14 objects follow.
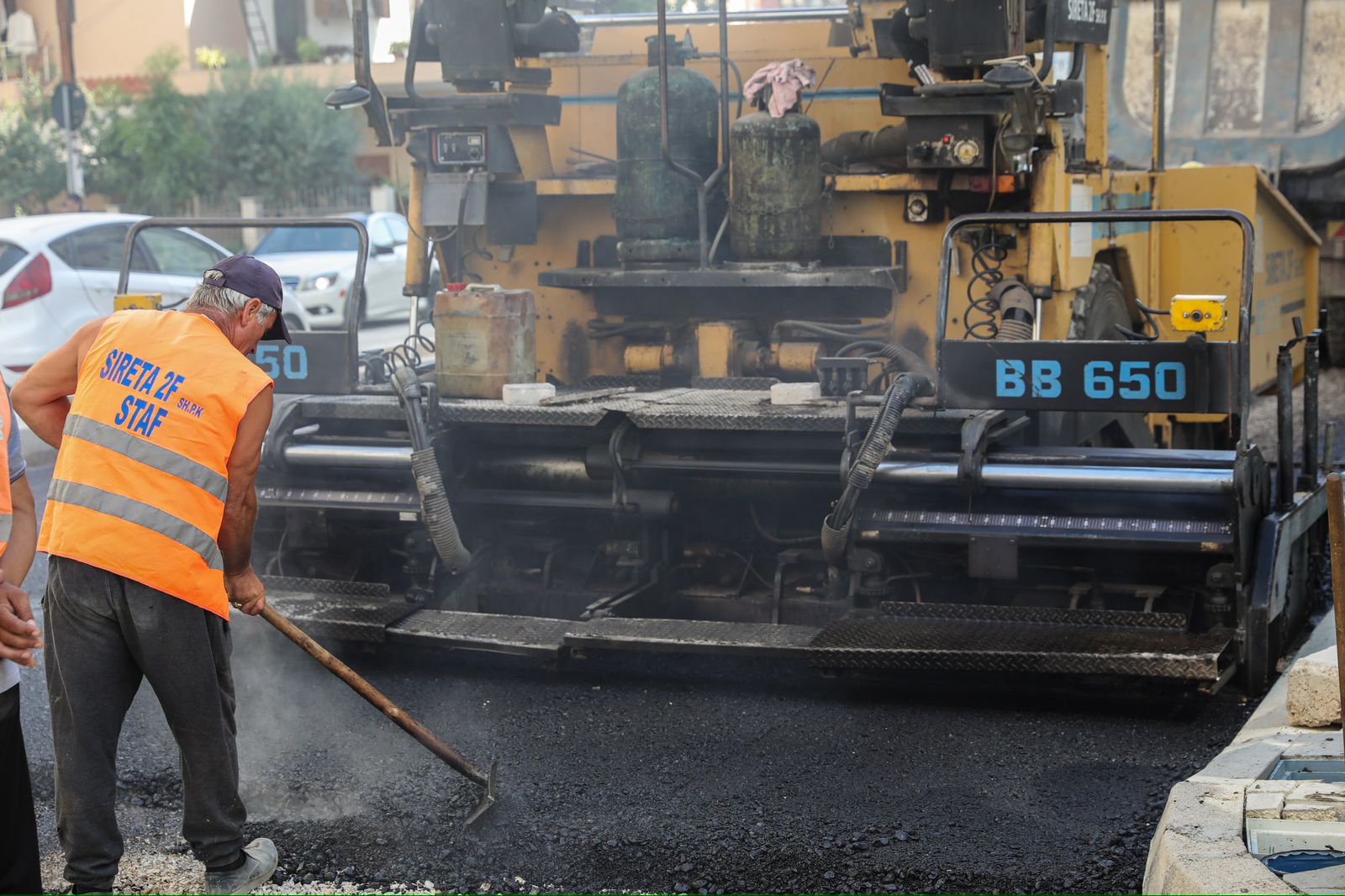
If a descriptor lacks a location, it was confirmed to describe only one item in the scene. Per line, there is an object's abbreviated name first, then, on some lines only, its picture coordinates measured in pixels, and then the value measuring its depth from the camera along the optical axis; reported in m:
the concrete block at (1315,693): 4.12
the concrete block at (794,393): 5.40
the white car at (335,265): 16.89
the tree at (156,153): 28.34
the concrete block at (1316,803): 3.28
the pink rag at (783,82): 5.96
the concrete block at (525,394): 5.60
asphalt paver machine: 4.91
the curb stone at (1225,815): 3.02
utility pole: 20.09
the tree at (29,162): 27.67
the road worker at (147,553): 3.42
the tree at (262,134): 28.44
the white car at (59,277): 10.54
